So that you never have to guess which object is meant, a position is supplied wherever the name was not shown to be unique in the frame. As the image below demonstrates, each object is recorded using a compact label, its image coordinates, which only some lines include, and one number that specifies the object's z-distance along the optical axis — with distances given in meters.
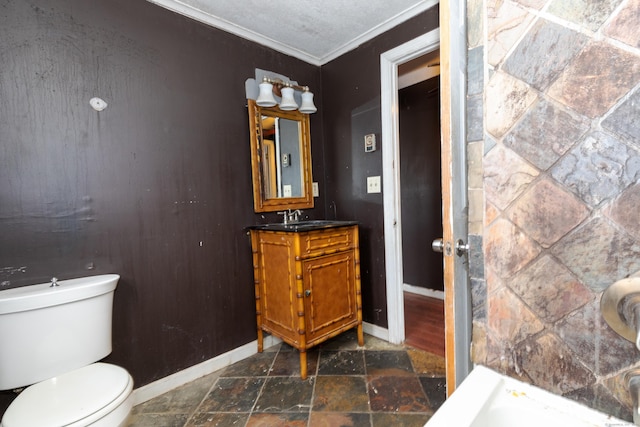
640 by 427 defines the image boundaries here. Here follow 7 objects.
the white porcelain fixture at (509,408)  0.60
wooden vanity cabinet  1.69
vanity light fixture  1.92
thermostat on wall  2.08
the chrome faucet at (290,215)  2.17
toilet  0.95
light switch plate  2.10
